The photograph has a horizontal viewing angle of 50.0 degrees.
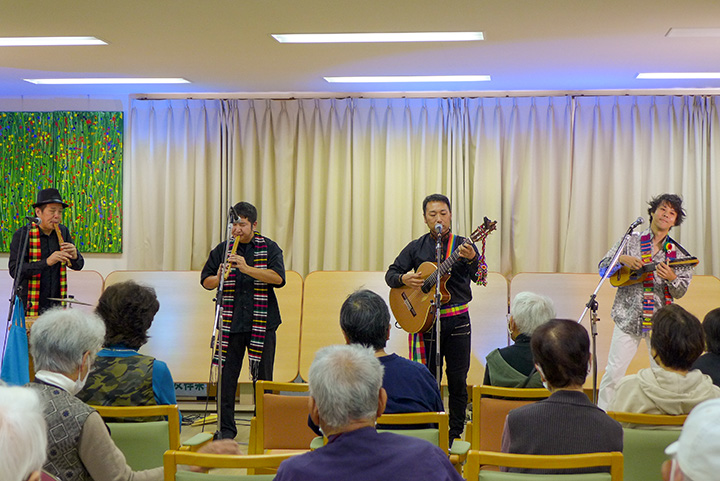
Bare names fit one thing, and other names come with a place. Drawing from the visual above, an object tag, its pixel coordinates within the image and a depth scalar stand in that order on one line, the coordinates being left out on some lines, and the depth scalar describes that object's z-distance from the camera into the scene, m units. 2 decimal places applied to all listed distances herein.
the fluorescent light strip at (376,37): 5.46
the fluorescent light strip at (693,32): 5.21
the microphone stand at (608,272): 4.87
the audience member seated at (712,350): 3.28
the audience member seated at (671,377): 2.92
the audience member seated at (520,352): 3.55
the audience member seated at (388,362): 3.07
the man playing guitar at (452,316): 5.23
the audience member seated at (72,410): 2.28
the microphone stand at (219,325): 4.95
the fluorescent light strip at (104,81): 7.18
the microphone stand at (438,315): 4.91
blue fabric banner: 5.51
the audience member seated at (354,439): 1.90
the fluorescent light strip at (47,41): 5.66
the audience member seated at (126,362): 2.97
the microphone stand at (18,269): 5.54
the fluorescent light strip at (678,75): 6.69
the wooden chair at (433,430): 2.70
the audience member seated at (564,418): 2.49
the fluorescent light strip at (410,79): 6.87
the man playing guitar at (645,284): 5.24
